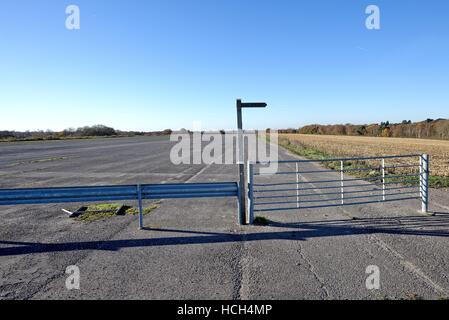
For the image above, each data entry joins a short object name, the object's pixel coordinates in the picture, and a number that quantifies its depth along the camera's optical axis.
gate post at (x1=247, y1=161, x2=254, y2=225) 6.50
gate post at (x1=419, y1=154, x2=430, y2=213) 7.18
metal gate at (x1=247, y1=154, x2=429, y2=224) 7.23
